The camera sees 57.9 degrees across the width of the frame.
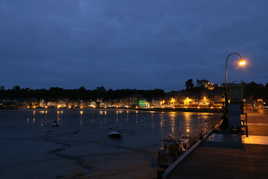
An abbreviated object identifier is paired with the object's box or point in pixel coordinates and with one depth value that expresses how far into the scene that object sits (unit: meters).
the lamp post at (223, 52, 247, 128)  19.70
